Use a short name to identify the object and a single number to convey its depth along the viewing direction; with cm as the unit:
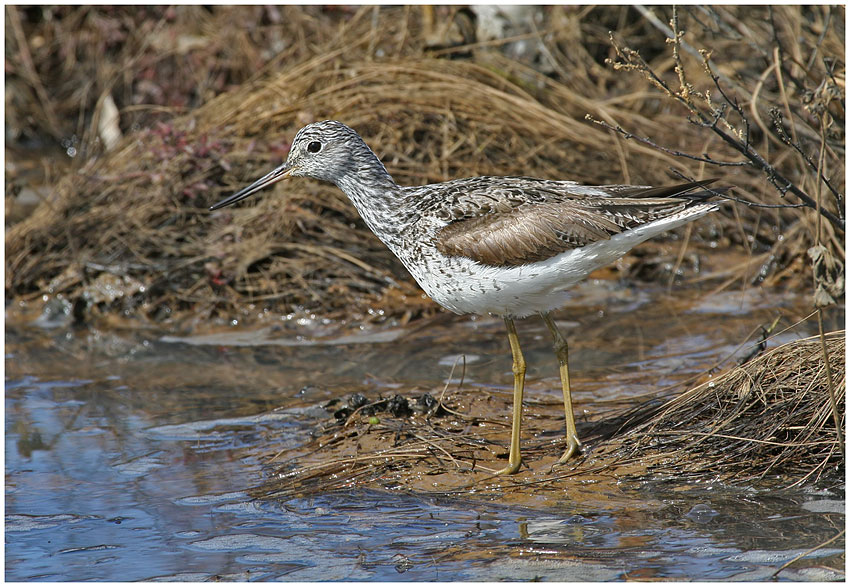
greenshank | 900
